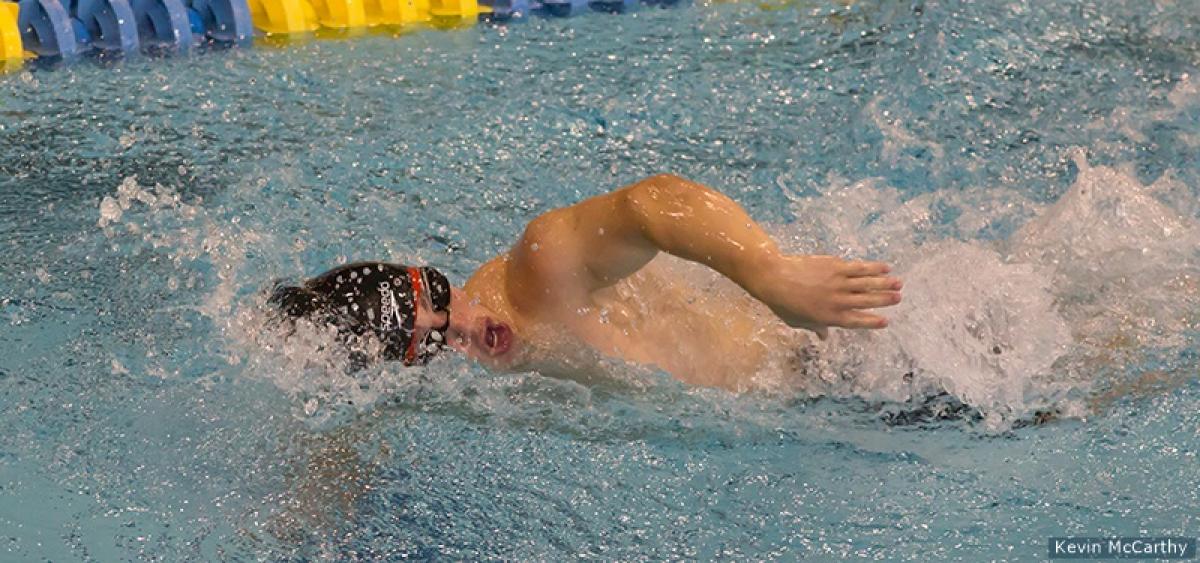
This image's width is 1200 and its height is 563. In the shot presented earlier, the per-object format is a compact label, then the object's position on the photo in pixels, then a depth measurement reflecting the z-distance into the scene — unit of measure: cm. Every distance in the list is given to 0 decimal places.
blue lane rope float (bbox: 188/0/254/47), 855
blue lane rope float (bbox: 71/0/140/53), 835
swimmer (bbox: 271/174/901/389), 422
